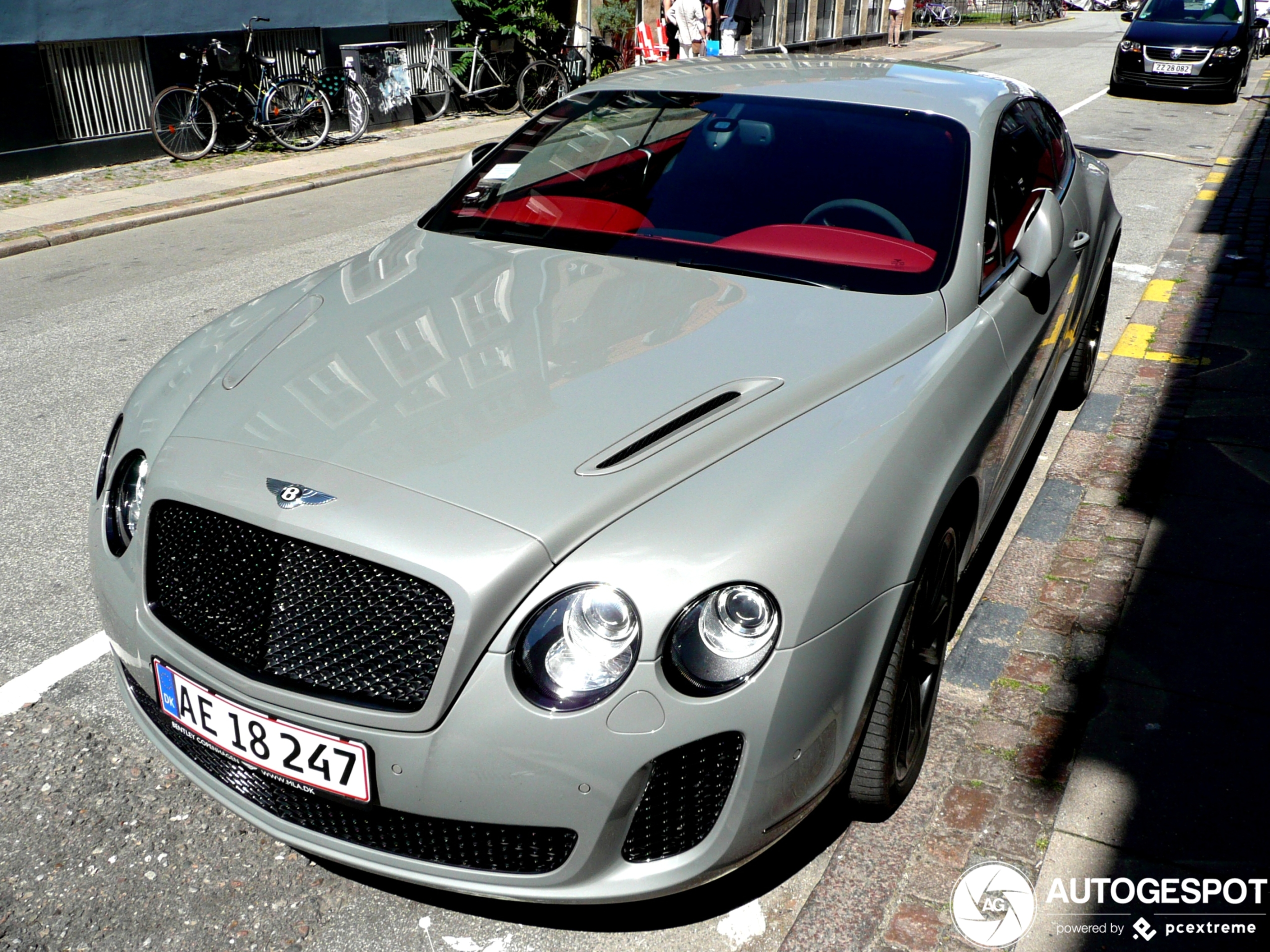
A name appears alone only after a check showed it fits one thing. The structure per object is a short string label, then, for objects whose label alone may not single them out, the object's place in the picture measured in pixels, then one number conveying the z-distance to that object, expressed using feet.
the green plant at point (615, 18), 61.67
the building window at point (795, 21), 87.86
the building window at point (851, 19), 97.66
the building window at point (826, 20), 92.79
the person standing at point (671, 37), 58.54
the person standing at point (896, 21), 95.66
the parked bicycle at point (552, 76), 53.47
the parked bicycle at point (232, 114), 39.32
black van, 58.08
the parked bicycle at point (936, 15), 132.36
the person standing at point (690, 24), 54.29
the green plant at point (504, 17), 53.16
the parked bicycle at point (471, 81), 52.16
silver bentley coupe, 6.39
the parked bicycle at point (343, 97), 44.50
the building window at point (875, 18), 102.32
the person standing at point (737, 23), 55.06
